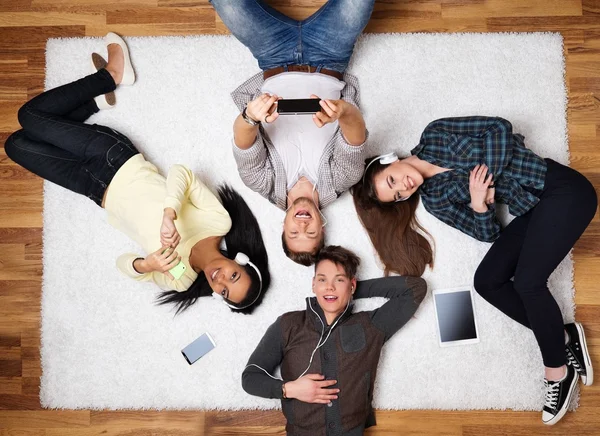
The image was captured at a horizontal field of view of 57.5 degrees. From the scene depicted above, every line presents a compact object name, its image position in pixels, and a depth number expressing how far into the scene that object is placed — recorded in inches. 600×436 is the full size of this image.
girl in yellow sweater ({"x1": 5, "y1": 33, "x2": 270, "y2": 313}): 92.0
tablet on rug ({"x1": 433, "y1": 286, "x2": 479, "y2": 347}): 98.0
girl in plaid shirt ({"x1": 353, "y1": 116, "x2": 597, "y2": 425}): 87.6
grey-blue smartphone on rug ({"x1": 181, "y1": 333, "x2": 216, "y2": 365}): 98.9
